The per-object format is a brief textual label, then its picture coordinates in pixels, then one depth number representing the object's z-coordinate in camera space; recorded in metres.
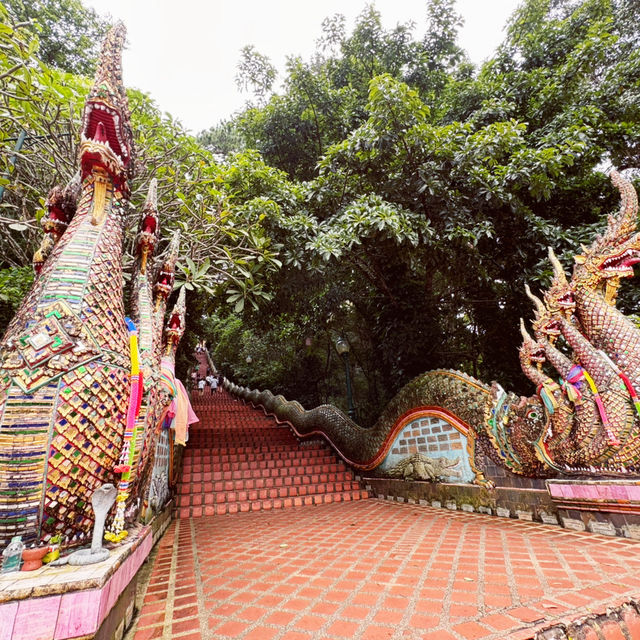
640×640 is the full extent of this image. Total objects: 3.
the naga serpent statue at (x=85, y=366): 1.30
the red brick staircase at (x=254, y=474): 5.62
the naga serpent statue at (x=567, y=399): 3.37
